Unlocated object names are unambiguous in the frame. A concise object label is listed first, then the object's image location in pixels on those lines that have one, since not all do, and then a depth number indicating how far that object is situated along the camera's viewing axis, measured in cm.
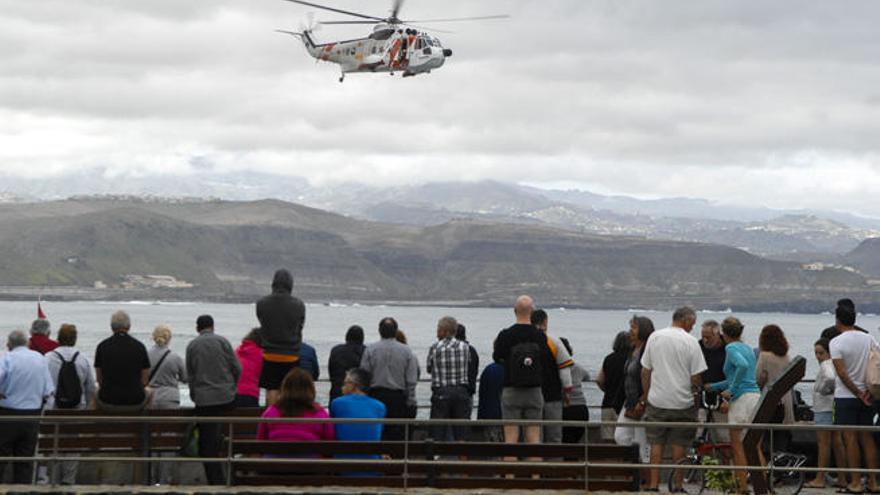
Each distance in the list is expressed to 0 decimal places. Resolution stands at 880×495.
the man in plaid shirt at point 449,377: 1427
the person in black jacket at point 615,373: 1399
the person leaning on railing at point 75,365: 1387
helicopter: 5328
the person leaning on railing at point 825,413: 1352
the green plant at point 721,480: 1252
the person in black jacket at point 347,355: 1453
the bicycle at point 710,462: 1296
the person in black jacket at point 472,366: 1439
